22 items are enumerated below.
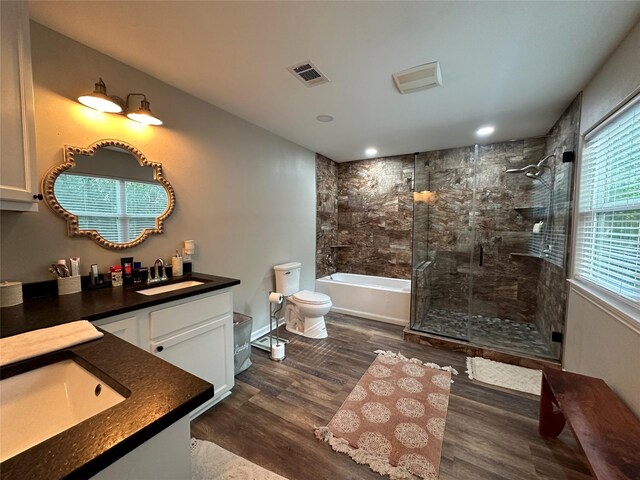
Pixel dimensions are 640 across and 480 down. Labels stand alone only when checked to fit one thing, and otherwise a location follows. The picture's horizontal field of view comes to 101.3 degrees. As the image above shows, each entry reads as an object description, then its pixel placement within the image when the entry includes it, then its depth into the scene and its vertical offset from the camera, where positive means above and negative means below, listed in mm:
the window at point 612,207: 1500 +145
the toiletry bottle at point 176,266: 2158 -341
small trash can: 2285 -1054
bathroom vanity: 490 -433
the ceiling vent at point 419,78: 1843 +1109
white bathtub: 3572 -1030
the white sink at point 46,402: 728 -536
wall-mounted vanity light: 1595 +765
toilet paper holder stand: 2611 -1302
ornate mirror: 1637 +214
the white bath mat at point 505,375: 2250 -1352
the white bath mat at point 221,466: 1438 -1371
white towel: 840 -418
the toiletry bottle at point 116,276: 1792 -357
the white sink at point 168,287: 1848 -470
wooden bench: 1042 -929
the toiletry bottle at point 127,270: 1868 -325
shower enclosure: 3236 -182
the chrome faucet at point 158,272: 2002 -366
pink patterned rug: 1544 -1363
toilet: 3084 -940
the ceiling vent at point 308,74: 1834 +1118
